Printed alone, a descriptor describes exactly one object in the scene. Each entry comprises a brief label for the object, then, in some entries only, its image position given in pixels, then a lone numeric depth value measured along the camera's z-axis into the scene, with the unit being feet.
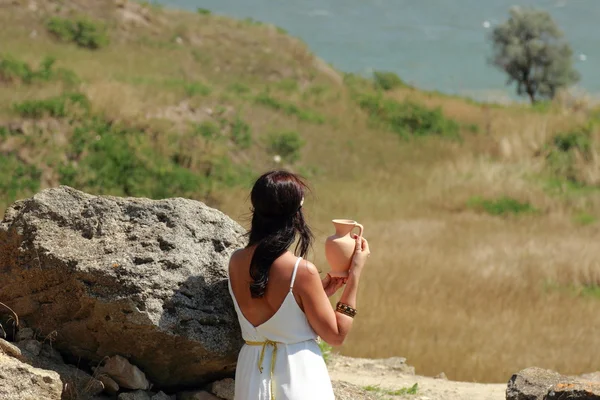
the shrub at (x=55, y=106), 112.78
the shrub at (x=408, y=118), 182.70
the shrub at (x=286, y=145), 149.89
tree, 321.32
